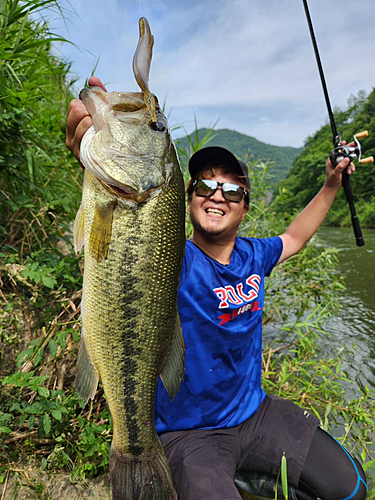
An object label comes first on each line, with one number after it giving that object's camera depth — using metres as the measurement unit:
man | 0.77
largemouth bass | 0.54
